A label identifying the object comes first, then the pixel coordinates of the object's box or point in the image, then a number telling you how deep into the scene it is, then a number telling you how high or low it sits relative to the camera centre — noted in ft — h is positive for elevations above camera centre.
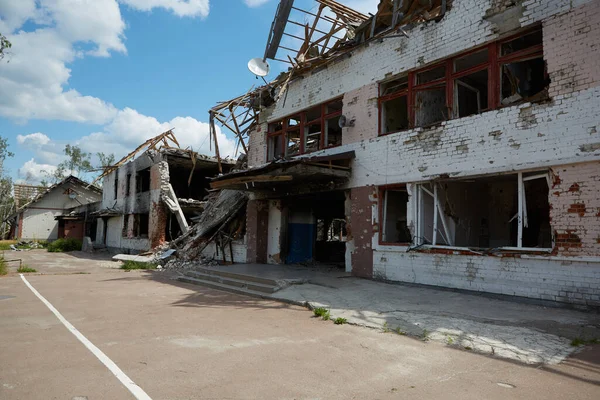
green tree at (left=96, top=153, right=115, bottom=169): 169.16 +29.70
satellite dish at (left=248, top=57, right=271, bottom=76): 44.16 +18.53
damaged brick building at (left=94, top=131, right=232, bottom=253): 69.72 +7.12
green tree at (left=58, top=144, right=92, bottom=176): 162.61 +26.79
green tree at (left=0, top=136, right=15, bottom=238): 125.59 +7.72
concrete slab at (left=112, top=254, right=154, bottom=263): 60.55 -4.45
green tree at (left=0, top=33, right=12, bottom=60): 32.42 +14.82
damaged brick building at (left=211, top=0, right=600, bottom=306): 24.23 +6.82
